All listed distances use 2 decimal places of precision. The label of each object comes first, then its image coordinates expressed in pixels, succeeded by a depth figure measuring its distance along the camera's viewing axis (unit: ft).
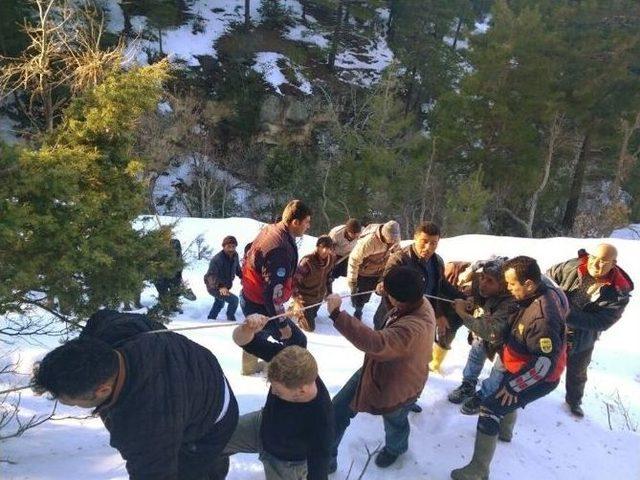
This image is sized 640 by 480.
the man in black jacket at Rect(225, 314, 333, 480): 8.32
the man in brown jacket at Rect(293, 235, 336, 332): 21.77
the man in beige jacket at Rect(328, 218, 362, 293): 23.86
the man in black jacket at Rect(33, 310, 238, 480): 6.52
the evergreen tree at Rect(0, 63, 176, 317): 12.64
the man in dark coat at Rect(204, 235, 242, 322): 24.39
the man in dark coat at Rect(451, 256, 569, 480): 11.01
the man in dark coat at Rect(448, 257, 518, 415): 12.56
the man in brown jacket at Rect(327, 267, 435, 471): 9.91
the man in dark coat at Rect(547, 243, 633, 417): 13.74
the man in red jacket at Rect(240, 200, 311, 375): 13.74
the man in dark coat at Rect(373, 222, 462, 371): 14.82
